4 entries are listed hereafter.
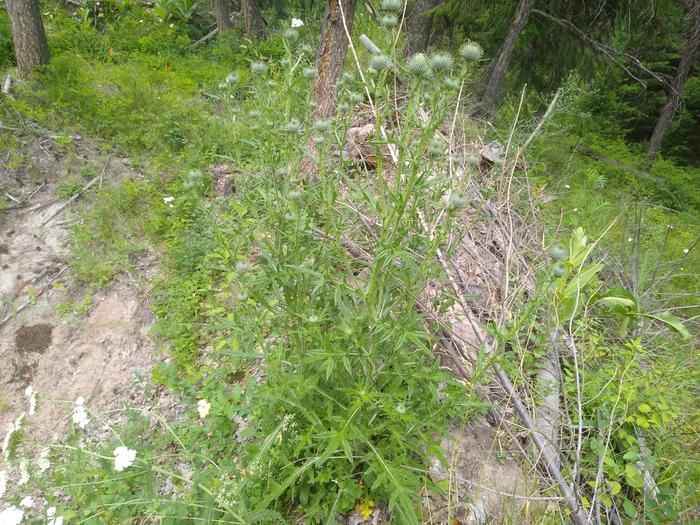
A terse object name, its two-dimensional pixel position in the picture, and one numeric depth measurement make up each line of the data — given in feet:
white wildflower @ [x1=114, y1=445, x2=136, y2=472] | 5.88
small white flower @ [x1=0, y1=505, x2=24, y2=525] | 5.79
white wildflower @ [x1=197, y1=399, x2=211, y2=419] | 7.78
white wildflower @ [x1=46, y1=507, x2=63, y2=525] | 5.76
